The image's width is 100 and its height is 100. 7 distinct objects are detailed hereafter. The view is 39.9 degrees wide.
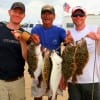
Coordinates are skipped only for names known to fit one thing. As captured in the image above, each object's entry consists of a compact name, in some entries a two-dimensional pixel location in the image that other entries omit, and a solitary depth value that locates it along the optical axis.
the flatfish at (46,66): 2.68
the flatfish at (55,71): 2.68
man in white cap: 2.74
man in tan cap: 2.89
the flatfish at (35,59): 2.71
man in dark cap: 2.73
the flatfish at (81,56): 2.69
